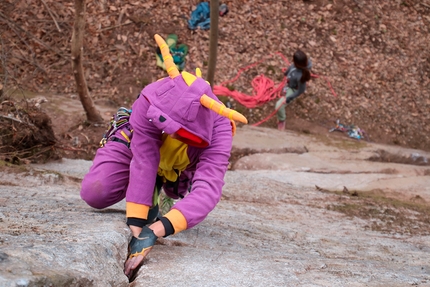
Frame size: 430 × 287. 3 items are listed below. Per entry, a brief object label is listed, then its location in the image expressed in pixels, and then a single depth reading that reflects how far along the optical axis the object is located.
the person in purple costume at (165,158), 2.42
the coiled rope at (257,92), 8.96
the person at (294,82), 8.09
